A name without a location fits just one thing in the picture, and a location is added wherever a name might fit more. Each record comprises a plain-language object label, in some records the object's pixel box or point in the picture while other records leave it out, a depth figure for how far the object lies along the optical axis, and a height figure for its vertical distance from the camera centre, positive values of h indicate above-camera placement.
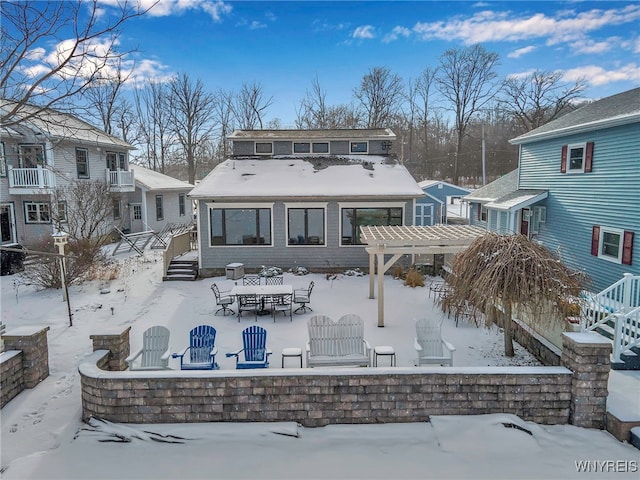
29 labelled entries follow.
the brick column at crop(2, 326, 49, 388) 6.45 -2.27
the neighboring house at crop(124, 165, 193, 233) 23.40 +0.41
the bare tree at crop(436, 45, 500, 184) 35.09 +11.61
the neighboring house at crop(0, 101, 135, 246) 17.67 +1.34
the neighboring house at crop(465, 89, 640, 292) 10.00 +0.56
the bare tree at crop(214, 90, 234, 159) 36.50 +9.30
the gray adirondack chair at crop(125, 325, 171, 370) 7.00 -2.46
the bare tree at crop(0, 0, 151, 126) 7.27 +3.17
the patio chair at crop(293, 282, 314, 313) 10.41 -2.45
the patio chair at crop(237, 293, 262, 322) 10.13 -2.43
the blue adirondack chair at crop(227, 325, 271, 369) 6.81 -2.45
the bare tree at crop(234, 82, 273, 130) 35.97 +9.63
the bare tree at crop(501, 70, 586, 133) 32.69 +9.57
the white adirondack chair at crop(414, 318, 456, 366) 7.10 -2.38
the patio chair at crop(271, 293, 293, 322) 9.99 -2.47
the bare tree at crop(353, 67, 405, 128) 36.97 +10.82
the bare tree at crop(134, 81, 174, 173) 36.19 +8.27
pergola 9.39 -0.83
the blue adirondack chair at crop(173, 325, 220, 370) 6.65 -2.53
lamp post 10.70 -0.82
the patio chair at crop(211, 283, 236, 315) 10.38 -2.46
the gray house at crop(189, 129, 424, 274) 14.70 -0.29
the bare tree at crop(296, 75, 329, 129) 34.69 +9.08
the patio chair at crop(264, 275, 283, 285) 12.23 -2.24
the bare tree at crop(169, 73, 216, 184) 34.31 +8.70
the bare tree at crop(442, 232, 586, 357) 6.66 -1.21
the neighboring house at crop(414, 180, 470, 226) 24.45 +0.39
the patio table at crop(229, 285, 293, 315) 10.11 -2.14
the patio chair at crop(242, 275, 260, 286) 12.69 -2.41
